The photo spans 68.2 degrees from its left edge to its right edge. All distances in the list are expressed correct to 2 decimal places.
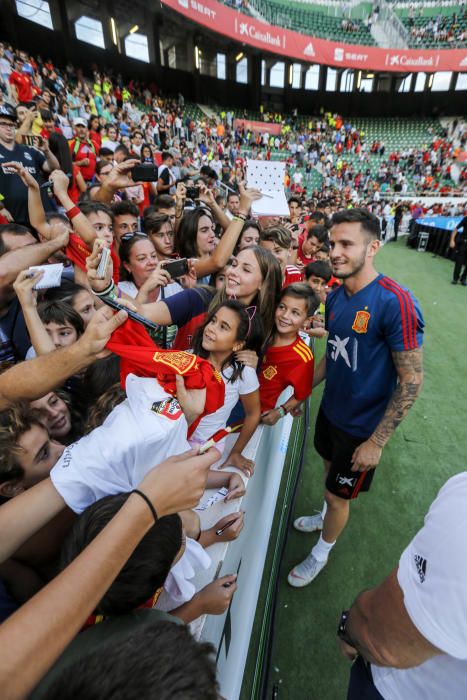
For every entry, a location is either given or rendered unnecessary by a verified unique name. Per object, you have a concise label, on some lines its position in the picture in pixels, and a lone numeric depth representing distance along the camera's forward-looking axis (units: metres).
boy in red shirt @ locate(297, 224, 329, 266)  4.62
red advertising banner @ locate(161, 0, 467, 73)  20.28
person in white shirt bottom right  0.70
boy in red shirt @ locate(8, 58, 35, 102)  8.49
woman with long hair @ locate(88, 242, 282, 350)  2.11
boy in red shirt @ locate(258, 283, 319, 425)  2.29
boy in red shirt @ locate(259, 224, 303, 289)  3.47
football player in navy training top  1.80
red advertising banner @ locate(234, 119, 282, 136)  24.19
